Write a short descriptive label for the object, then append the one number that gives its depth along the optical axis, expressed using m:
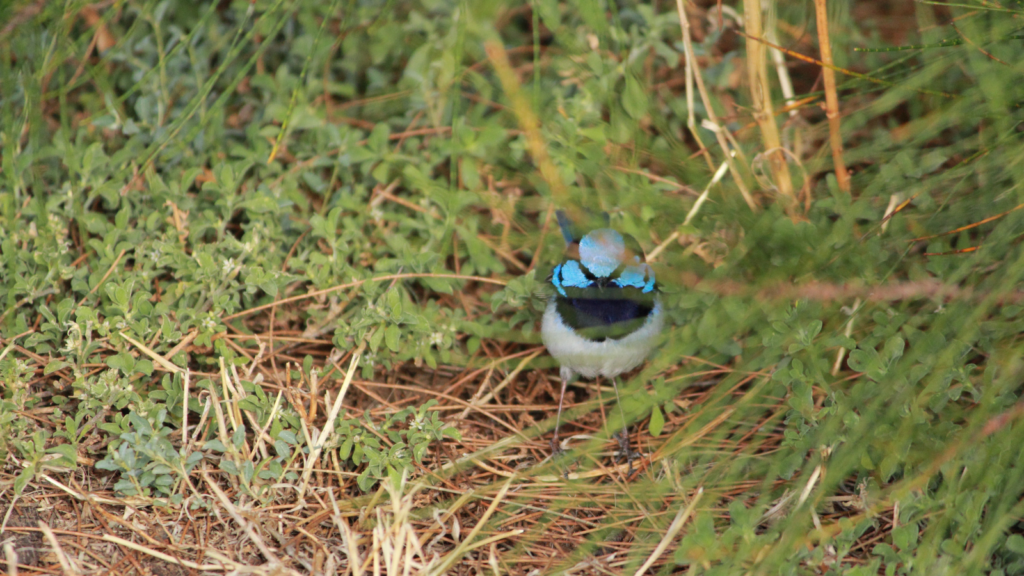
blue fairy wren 5.72
